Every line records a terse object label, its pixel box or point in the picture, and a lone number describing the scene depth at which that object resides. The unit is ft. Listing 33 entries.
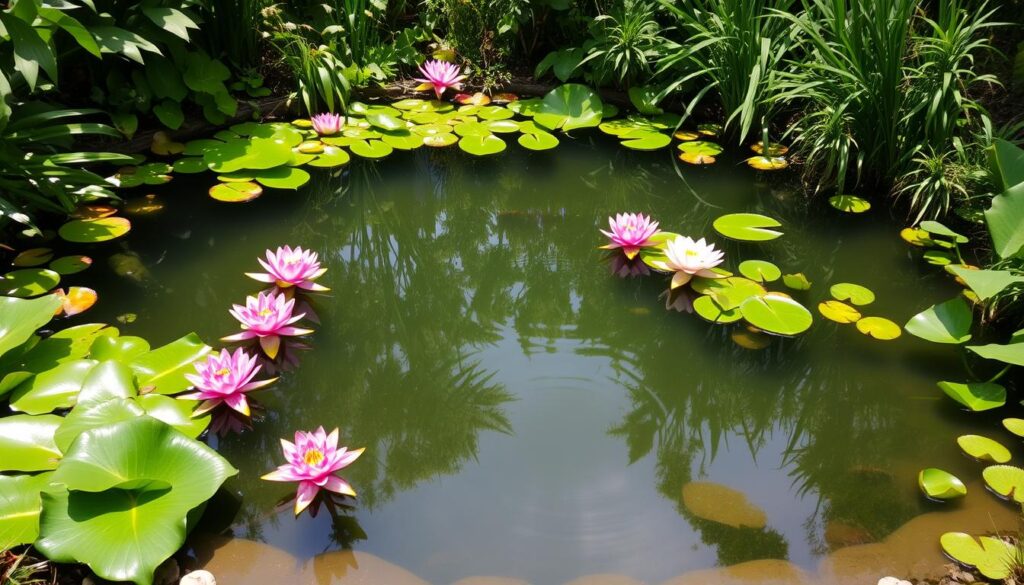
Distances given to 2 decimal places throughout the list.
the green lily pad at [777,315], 8.43
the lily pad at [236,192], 10.95
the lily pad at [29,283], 8.52
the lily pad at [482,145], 12.60
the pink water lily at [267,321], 7.96
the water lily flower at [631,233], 9.70
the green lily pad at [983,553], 5.89
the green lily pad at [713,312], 8.77
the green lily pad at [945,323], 8.09
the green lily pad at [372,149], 12.30
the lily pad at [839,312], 8.77
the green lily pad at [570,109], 13.58
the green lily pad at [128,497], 5.43
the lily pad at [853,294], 9.11
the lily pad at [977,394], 7.47
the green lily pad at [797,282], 9.34
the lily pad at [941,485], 6.66
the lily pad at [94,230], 9.75
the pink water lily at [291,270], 8.74
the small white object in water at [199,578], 5.67
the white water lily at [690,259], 9.14
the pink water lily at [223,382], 7.02
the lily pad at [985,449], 7.04
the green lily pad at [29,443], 6.21
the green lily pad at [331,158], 11.98
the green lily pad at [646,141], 13.01
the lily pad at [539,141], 12.99
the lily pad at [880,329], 8.57
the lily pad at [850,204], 11.12
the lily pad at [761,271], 9.43
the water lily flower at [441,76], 14.02
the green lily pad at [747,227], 10.17
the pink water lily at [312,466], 6.31
